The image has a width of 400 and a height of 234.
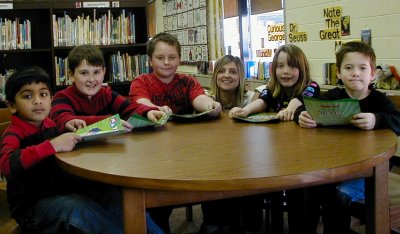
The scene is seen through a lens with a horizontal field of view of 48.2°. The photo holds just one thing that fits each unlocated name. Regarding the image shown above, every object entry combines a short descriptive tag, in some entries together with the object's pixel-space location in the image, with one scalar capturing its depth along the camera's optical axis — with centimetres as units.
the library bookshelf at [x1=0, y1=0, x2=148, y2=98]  404
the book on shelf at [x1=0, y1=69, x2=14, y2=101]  402
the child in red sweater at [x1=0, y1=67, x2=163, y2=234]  138
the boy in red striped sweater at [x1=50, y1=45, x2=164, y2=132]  197
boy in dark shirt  163
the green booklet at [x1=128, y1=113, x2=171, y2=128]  176
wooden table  107
